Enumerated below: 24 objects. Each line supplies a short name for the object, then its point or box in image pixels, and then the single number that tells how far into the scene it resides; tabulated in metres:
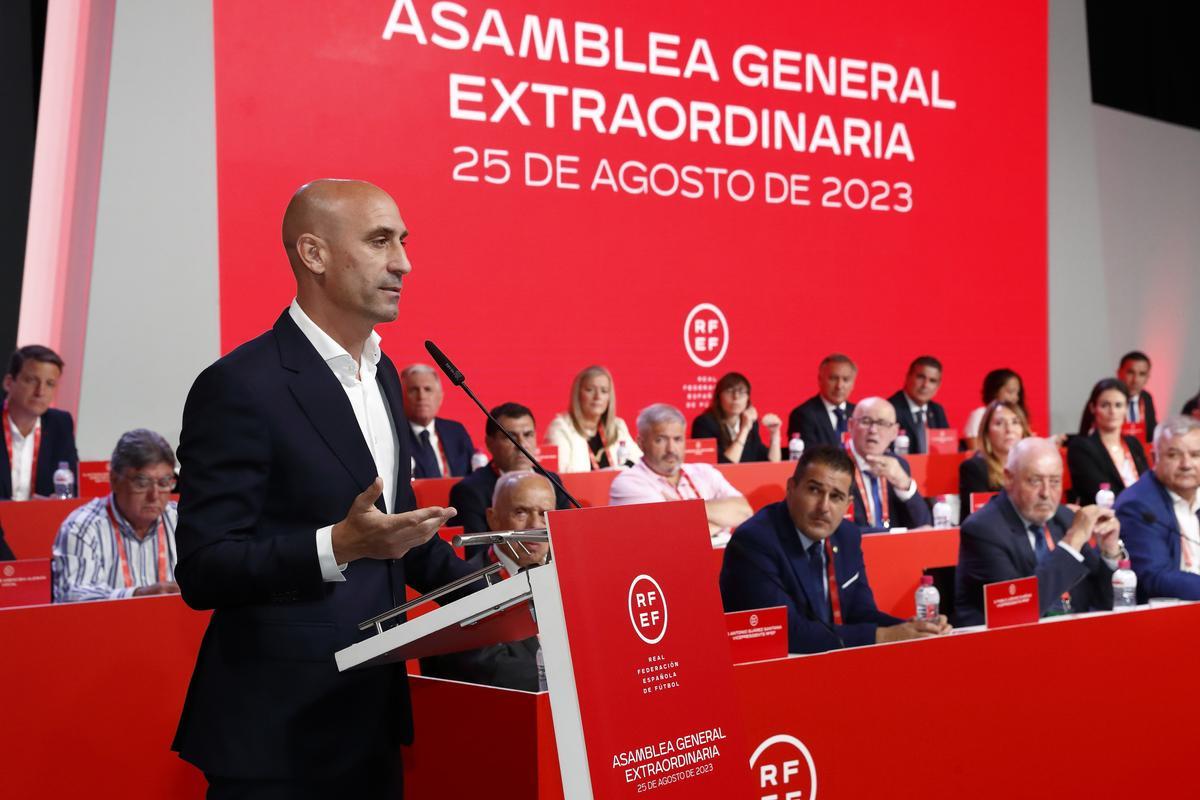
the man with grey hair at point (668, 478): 5.23
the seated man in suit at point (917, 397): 7.65
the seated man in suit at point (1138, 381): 8.81
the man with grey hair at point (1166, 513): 4.16
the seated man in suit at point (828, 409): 7.35
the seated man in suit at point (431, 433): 6.43
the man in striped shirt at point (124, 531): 3.92
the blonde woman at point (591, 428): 6.49
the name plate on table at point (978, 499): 5.03
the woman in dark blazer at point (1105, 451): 6.34
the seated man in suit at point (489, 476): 4.86
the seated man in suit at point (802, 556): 3.48
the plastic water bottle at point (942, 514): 5.74
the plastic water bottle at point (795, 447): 6.92
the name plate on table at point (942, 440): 7.05
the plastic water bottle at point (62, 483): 5.64
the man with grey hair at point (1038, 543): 3.83
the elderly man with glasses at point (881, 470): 5.79
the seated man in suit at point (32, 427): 5.93
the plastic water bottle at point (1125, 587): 3.95
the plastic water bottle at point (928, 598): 3.71
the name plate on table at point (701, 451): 6.21
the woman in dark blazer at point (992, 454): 6.04
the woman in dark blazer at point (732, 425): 7.30
